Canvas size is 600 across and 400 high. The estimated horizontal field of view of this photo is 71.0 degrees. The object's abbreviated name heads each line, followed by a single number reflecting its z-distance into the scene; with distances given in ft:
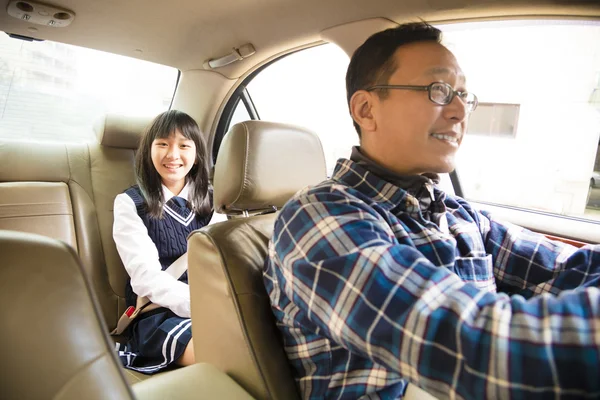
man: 1.92
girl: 5.65
